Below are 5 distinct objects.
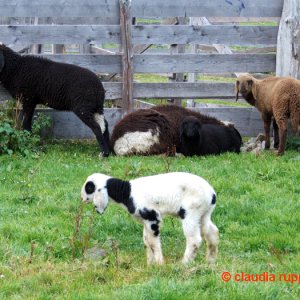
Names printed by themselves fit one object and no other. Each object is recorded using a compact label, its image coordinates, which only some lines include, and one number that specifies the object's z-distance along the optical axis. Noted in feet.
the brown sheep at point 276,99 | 35.83
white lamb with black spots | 19.33
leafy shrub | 35.27
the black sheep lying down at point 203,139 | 36.99
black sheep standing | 37.11
